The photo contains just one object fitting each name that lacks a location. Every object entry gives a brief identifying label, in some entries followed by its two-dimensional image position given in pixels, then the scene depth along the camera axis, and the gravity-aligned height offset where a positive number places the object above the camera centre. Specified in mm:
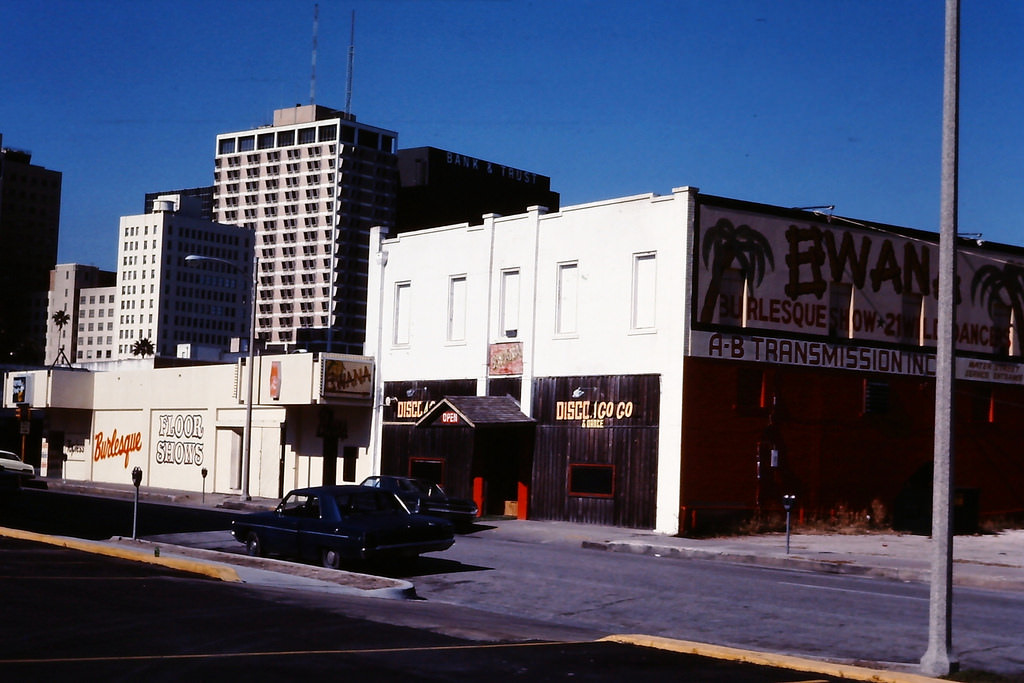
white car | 49822 -2734
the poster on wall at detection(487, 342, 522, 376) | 38781 +1746
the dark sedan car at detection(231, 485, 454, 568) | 21250 -2042
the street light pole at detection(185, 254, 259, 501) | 43219 -737
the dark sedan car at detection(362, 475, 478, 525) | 30969 -2150
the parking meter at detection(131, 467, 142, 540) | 25503 -1560
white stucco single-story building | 44938 -774
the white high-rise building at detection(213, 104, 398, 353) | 179875 +10683
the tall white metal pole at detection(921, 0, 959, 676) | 12148 +326
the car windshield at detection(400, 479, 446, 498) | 31266 -1865
